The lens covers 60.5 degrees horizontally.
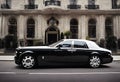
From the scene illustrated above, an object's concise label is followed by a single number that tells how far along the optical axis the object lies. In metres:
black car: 5.12
